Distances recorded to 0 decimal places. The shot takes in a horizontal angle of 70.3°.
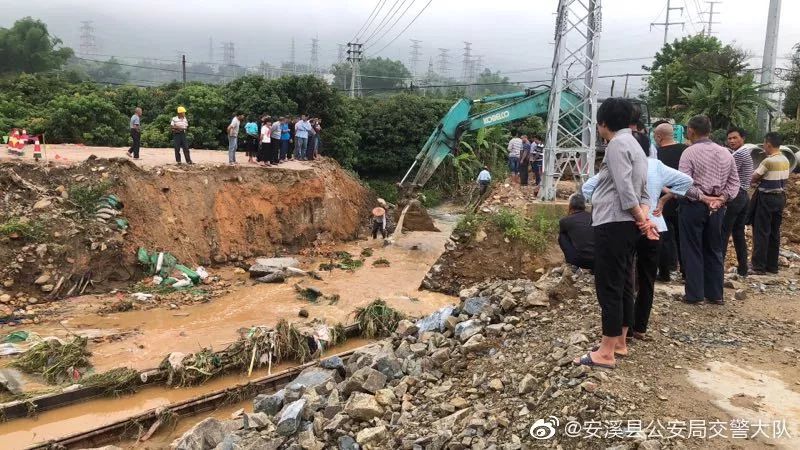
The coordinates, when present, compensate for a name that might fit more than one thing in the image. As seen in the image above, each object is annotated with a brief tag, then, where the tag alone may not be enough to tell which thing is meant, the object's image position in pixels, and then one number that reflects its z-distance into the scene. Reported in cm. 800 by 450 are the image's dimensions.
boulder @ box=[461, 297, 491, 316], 573
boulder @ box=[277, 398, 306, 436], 450
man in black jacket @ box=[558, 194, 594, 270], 550
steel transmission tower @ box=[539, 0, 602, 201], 1228
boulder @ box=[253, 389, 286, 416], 528
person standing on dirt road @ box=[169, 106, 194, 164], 1362
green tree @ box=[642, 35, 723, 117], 2298
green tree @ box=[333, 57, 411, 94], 6669
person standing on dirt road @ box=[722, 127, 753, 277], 619
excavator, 1517
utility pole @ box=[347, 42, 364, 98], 3954
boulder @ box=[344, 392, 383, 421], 426
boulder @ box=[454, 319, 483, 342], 521
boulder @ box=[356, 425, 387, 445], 395
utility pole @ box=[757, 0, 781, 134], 1681
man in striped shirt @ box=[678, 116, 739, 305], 530
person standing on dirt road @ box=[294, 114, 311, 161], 1786
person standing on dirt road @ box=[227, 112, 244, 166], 1482
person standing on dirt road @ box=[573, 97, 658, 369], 361
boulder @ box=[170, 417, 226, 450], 507
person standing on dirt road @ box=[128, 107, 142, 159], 1377
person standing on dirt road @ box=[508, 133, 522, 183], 1766
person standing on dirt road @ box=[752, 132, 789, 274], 671
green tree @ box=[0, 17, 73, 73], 3738
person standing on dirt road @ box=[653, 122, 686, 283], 584
